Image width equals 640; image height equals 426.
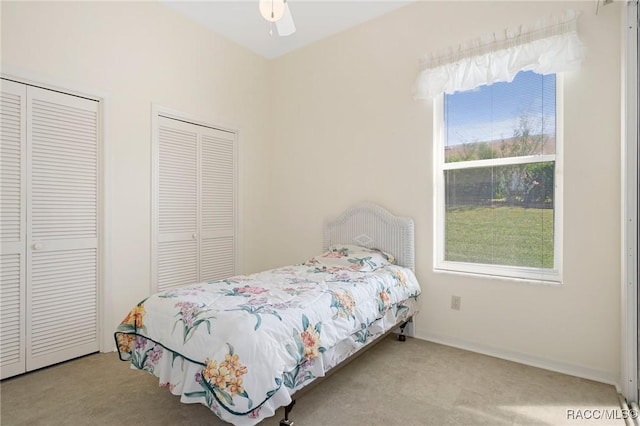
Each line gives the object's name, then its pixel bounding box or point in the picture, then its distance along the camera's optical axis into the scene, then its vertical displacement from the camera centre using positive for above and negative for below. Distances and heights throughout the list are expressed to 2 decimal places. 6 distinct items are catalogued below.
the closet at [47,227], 2.39 -0.11
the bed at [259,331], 1.49 -0.62
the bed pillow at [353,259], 2.91 -0.40
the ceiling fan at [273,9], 1.89 +1.13
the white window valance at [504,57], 2.38 +1.20
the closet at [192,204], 3.23 +0.09
